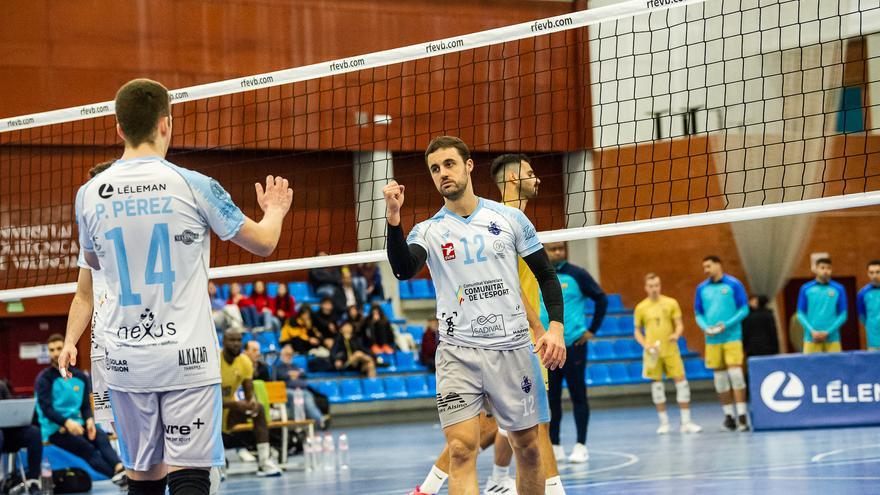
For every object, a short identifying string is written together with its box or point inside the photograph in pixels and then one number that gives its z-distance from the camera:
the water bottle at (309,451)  12.99
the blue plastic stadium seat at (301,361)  20.48
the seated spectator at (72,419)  12.10
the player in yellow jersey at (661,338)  16.16
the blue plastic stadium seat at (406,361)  21.86
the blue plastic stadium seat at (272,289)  22.97
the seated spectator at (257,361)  14.57
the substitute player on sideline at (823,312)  16.17
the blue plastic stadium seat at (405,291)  24.82
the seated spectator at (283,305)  21.75
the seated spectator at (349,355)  20.91
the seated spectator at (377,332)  21.64
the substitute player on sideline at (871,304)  16.30
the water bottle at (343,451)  12.86
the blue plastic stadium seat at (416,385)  21.25
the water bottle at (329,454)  13.11
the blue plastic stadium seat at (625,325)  24.72
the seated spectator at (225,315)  18.56
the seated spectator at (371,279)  23.34
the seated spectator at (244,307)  20.83
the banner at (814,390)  14.26
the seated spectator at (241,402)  12.78
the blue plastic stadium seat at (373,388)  20.84
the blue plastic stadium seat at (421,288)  24.95
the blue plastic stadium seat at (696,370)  23.91
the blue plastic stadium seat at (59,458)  12.58
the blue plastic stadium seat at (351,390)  20.58
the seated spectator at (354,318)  21.50
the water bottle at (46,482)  11.56
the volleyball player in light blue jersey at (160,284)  4.48
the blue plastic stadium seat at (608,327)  24.48
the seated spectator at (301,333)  20.66
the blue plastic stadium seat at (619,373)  23.28
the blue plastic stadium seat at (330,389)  20.33
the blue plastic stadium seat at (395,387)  21.06
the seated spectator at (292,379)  16.76
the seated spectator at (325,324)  21.12
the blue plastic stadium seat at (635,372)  23.41
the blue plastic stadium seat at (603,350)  23.77
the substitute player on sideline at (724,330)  15.31
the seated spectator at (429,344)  21.80
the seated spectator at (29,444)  11.57
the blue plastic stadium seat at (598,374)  23.11
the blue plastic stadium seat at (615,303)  25.48
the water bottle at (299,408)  14.49
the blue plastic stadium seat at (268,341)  20.30
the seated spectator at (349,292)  22.41
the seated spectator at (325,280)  22.23
